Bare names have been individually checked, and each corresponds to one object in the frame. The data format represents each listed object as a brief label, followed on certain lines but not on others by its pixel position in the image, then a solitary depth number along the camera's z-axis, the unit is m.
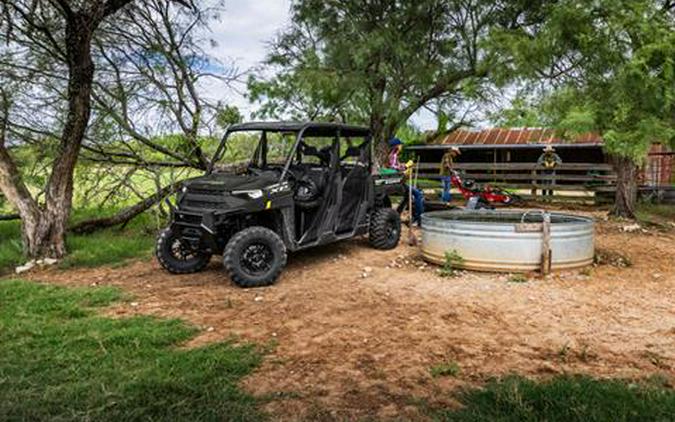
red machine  12.61
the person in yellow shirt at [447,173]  12.87
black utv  5.48
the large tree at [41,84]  6.81
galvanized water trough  5.75
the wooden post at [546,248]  5.70
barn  14.83
